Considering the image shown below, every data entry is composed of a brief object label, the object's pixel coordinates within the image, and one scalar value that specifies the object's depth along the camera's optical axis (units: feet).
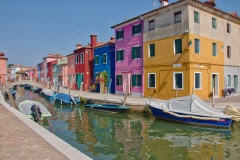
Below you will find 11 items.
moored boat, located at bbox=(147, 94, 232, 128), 41.63
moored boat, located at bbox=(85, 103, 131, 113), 57.54
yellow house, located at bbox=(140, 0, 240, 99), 61.11
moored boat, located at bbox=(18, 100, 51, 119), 45.23
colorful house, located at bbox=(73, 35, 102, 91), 112.06
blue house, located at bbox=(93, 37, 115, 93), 94.99
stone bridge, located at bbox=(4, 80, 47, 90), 126.00
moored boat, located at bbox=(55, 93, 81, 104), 78.07
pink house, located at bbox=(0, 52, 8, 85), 116.32
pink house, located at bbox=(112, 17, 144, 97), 77.30
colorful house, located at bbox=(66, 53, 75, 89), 131.62
